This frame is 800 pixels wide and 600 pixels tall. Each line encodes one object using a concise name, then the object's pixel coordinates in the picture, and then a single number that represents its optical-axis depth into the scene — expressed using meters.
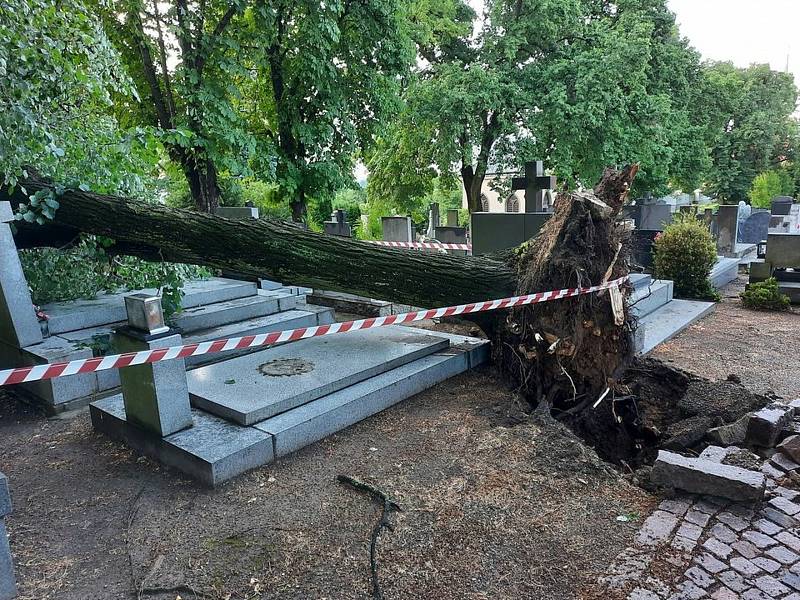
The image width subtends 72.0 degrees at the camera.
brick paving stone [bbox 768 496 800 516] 2.98
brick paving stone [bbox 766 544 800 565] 2.62
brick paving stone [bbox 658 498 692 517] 2.99
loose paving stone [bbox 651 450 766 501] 2.94
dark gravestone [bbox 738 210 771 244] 16.09
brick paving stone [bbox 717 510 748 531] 2.85
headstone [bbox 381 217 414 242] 12.74
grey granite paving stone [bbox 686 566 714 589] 2.46
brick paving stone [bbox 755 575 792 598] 2.42
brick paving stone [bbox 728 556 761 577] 2.54
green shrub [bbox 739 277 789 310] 8.43
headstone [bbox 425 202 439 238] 21.89
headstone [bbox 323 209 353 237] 13.91
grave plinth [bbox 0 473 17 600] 2.46
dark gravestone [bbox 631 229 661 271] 10.29
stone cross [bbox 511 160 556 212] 9.93
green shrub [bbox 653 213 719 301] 8.81
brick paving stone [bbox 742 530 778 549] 2.73
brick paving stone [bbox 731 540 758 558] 2.66
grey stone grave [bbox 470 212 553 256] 8.55
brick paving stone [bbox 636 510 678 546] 2.77
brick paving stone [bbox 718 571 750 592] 2.45
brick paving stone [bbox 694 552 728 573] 2.56
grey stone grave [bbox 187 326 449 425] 4.12
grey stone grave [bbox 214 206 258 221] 10.67
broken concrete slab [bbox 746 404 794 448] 3.63
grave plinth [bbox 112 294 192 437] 3.73
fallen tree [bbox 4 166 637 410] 4.62
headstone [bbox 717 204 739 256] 13.53
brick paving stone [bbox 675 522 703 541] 2.78
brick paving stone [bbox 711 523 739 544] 2.76
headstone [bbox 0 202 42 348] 5.09
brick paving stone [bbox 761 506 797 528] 2.89
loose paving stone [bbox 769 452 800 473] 3.40
